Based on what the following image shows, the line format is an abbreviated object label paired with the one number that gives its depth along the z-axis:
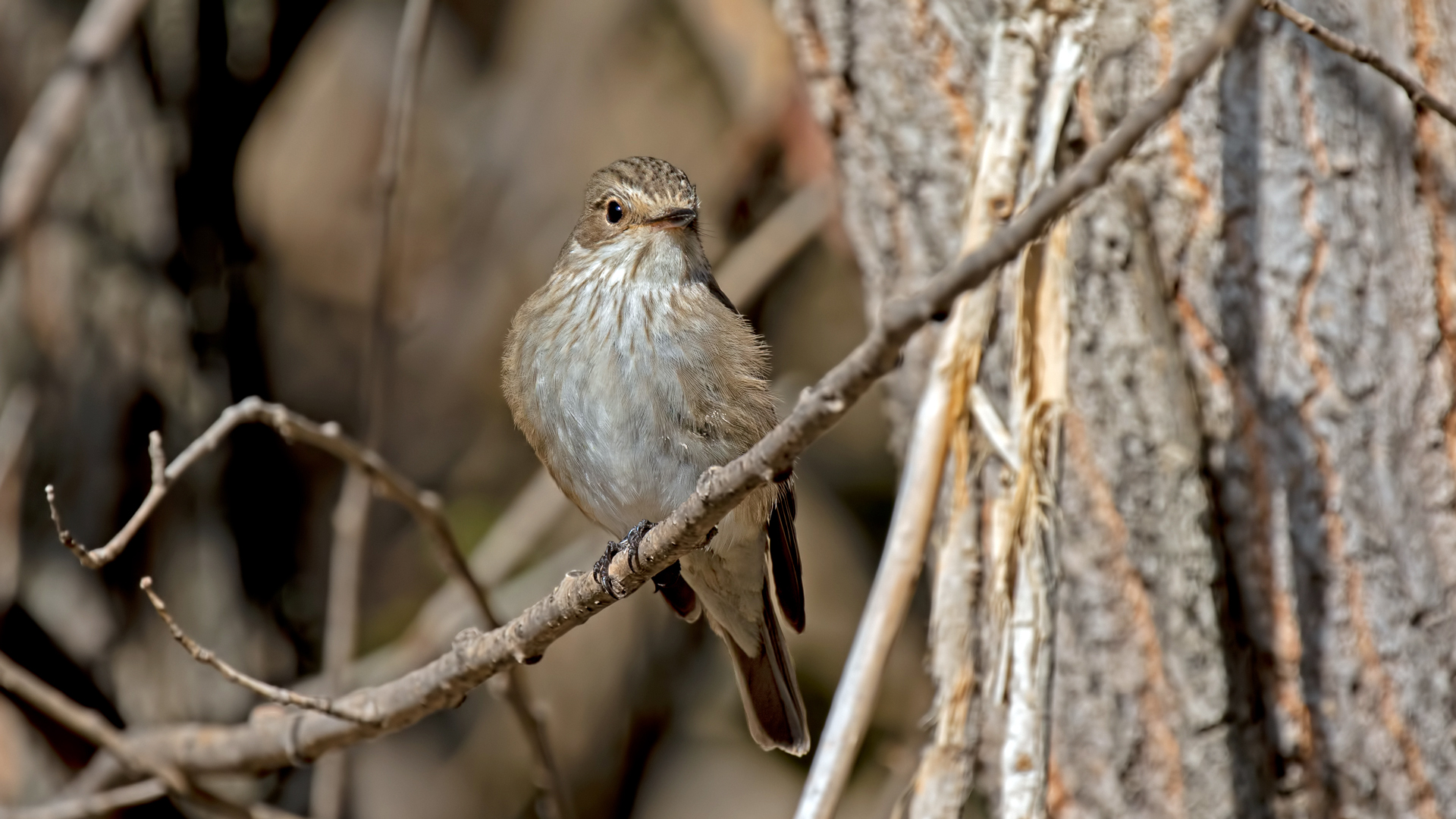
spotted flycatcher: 6.58
